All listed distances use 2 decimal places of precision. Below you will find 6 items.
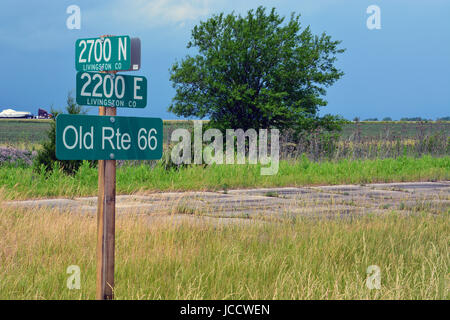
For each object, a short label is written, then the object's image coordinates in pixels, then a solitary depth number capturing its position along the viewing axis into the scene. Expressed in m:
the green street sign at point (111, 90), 8.12
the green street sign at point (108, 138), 7.67
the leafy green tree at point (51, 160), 26.31
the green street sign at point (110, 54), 8.38
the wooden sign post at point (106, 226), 8.20
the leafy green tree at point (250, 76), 46.66
